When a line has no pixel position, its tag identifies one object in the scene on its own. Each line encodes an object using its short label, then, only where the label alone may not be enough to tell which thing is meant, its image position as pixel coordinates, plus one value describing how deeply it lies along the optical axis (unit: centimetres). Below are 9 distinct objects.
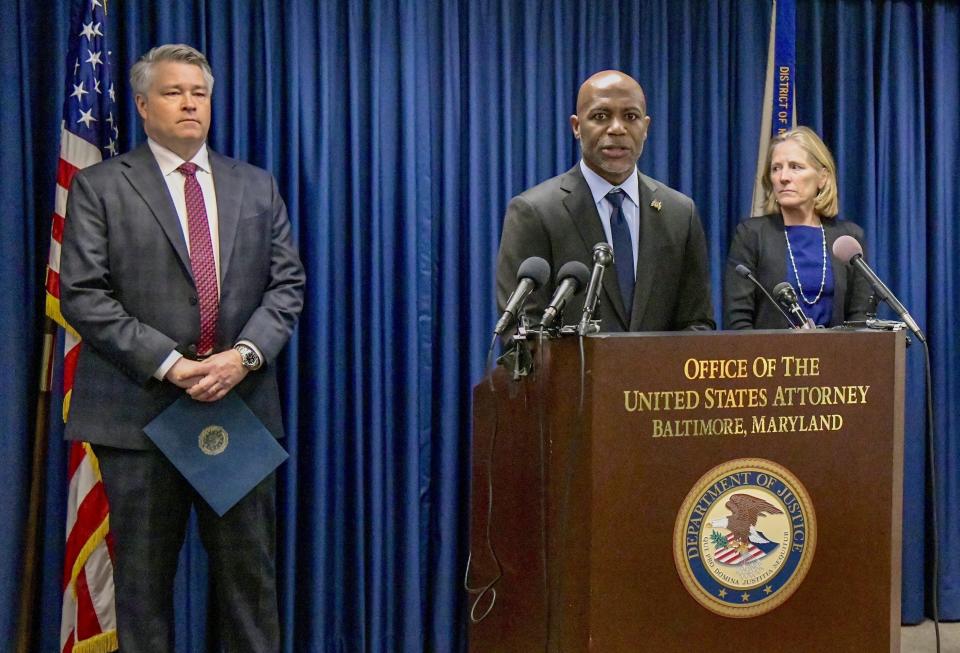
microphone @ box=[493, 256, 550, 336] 172
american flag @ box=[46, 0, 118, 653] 300
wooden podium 171
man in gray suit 257
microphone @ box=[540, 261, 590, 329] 172
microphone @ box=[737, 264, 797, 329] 232
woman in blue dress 328
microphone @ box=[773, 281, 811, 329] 228
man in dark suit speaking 223
